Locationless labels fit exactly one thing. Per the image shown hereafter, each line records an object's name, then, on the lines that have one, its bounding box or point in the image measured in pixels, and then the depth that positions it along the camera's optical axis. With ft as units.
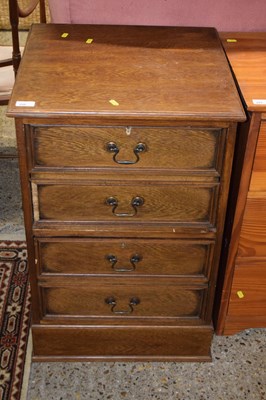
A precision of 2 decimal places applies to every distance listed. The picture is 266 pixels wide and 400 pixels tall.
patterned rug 6.52
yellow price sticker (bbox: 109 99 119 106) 5.02
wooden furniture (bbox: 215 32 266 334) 5.38
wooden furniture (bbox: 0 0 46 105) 7.88
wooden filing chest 5.11
